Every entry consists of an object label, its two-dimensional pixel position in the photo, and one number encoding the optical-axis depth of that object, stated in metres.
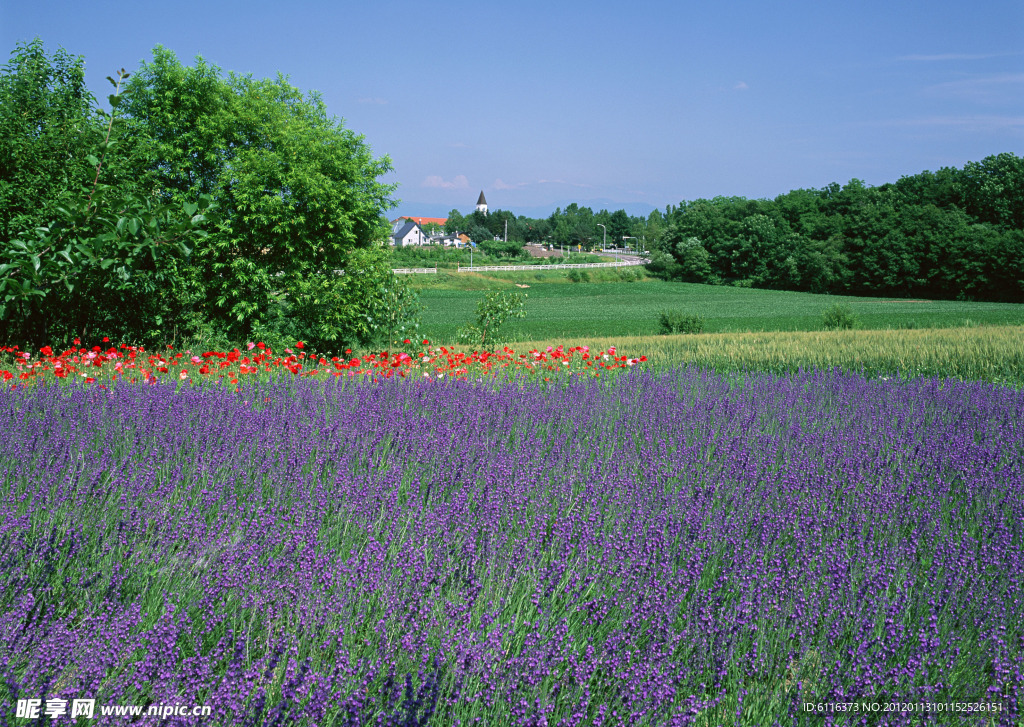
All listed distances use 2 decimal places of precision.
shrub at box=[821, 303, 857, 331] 23.41
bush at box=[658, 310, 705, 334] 22.24
